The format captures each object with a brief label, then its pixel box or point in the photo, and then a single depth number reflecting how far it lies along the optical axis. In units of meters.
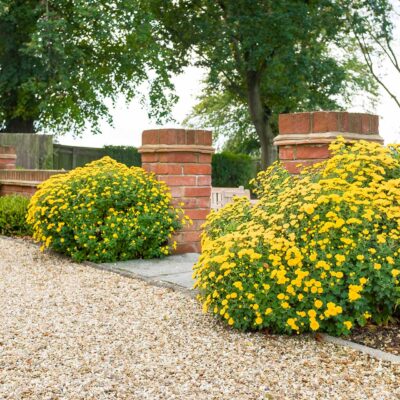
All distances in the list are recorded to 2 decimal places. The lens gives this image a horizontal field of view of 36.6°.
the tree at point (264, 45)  18.42
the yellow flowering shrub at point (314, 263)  3.89
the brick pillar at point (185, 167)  6.97
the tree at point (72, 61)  15.58
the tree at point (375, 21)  19.59
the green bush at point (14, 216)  9.51
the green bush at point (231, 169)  21.48
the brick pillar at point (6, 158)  12.47
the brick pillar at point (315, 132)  5.29
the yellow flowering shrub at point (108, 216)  6.64
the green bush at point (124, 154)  19.47
